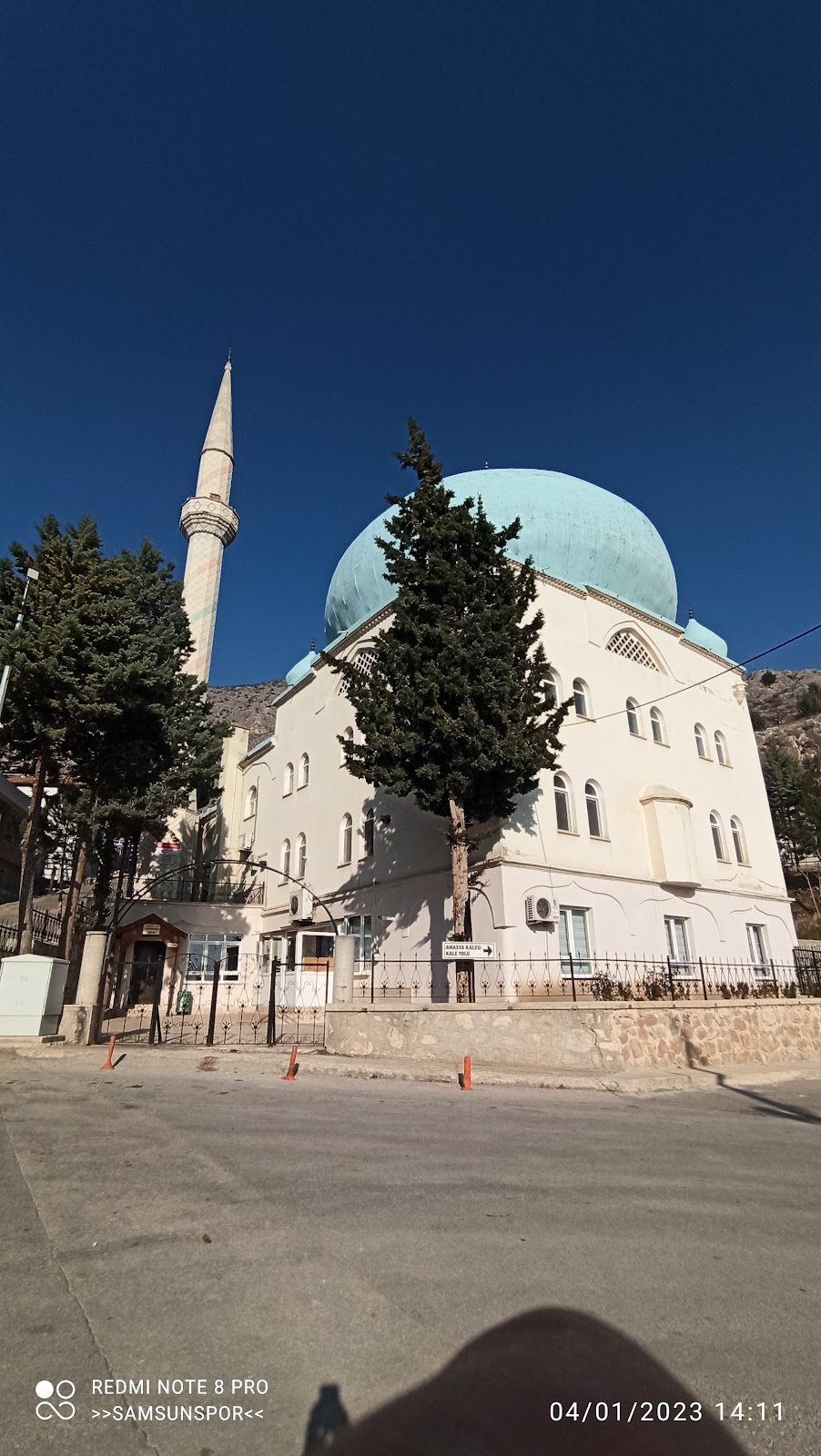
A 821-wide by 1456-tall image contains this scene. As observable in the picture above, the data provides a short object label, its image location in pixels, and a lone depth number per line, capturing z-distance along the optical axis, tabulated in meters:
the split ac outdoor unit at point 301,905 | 24.69
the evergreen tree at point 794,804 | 45.05
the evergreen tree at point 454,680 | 14.20
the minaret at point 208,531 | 36.12
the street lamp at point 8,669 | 13.98
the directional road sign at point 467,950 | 12.78
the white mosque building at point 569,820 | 18.23
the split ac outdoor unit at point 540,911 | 16.70
